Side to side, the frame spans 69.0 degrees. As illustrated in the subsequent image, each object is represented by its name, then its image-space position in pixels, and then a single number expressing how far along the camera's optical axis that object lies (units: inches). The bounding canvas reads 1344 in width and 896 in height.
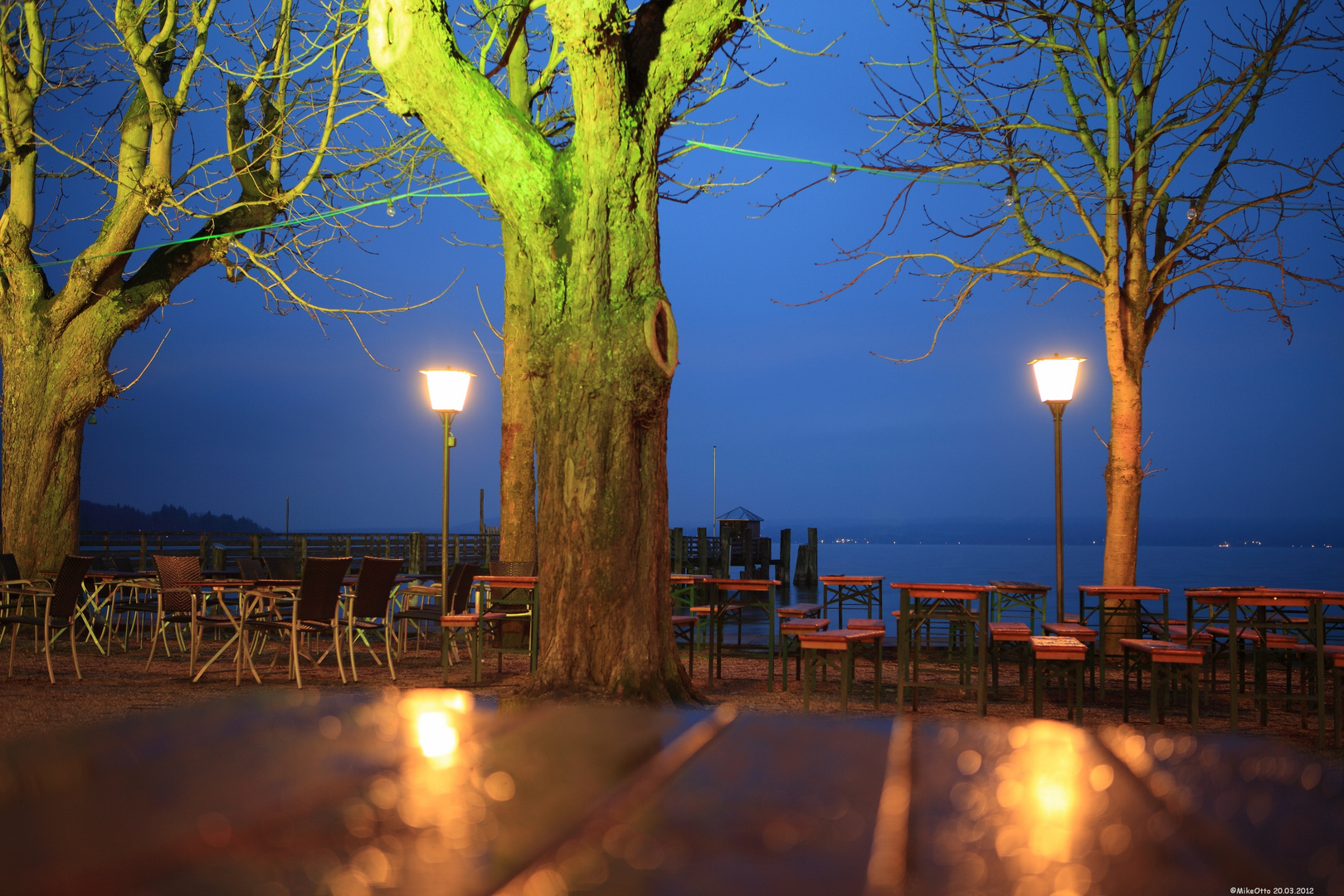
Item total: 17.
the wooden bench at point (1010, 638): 230.7
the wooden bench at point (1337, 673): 191.0
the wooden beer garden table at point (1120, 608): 260.3
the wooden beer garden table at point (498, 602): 255.7
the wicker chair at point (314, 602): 261.3
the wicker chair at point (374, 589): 276.5
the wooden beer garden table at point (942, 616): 209.3
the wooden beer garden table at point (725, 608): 258.5
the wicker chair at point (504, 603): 290.7
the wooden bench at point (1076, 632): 242.2
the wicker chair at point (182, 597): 280.1
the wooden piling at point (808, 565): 1217.4
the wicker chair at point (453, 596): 309.4
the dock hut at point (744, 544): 1154.0
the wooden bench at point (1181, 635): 248.1
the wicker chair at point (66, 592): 266.5
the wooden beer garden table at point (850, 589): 302.0
